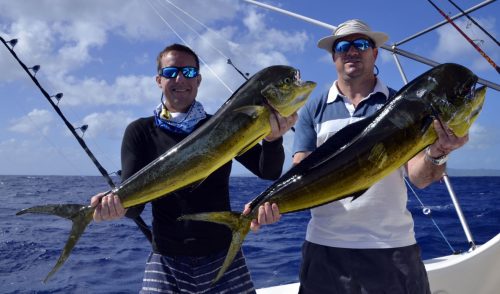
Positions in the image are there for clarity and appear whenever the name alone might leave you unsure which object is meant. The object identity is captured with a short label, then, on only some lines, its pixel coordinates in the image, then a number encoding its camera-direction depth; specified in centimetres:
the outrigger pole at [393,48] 373
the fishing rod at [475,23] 466
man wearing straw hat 242
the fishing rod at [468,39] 409
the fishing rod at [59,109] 469
